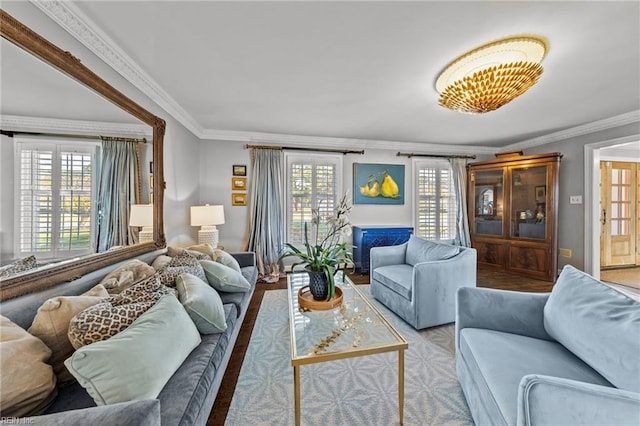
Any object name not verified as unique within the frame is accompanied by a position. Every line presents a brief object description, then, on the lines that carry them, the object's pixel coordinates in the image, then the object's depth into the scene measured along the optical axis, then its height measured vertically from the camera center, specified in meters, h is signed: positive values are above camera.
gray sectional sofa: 0.69 -0.76
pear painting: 4.39 +0.56
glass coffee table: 1.25 -0.75
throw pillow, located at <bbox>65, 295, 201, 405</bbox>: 0.83 -0.59
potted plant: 1.78 -0.40
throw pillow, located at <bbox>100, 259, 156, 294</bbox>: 1.51 -0.46
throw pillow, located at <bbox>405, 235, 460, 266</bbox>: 2.45 -0.43
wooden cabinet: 3.70 +0.02
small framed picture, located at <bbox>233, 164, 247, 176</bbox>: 3.93 +0.71
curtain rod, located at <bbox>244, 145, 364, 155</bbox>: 3.89 +1.11
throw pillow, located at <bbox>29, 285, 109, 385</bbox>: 1.01 -0.52
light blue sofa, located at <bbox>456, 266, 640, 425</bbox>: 0.75 -0.62
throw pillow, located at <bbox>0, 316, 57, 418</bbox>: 0.80 -0.60
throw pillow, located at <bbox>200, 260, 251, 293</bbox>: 2.03 -0.58
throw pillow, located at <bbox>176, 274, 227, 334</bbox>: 1.40 -0.59
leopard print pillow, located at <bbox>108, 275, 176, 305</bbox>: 1.26 -0.47
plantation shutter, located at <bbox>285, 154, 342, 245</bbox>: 4.16 +0.44
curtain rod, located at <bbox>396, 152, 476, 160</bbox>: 4.50 +1.15
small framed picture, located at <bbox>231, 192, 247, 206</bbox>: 3.96 +0.22
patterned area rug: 1.34 -1.16
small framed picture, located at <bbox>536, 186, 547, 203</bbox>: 3.82 +0.33
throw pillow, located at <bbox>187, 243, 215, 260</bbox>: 2.51 -0.41
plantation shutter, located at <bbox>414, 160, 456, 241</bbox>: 4.69 +0.25
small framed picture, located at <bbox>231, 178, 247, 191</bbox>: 3.94 +0.47
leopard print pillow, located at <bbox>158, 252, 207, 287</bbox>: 1.64 -0.45
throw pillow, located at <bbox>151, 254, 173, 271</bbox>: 1.98 -0.45
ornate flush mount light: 1.67 +1.11
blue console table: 4.00 -0.45
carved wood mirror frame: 1.17 +0.86
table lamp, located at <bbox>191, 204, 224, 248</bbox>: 3.17 -0.12
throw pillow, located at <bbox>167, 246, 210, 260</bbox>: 2.28 -0.42
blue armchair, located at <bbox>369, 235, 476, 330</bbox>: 2.17 -0.70
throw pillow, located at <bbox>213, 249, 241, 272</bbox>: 2.37 -0.50
